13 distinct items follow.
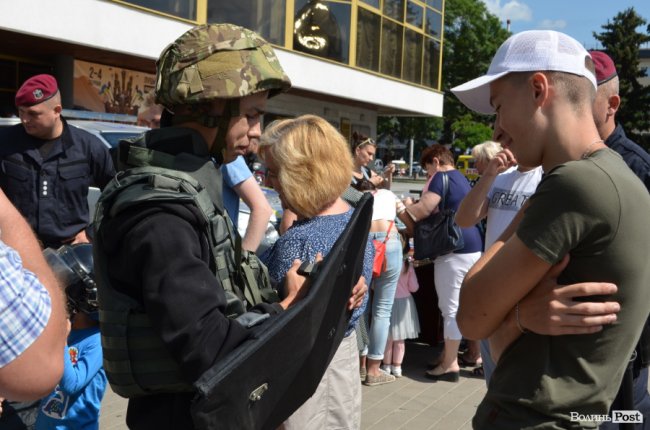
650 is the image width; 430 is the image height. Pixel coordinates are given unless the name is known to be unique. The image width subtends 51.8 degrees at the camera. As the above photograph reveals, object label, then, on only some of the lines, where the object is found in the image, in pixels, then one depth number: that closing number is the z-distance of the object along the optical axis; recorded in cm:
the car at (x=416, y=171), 6168
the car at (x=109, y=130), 735
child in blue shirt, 298
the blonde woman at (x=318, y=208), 277
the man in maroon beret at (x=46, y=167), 461
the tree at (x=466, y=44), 5178
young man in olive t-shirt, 163
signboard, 1519
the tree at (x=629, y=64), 5472
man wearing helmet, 165
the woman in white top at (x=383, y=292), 554
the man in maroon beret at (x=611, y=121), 279
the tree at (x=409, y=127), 4956
